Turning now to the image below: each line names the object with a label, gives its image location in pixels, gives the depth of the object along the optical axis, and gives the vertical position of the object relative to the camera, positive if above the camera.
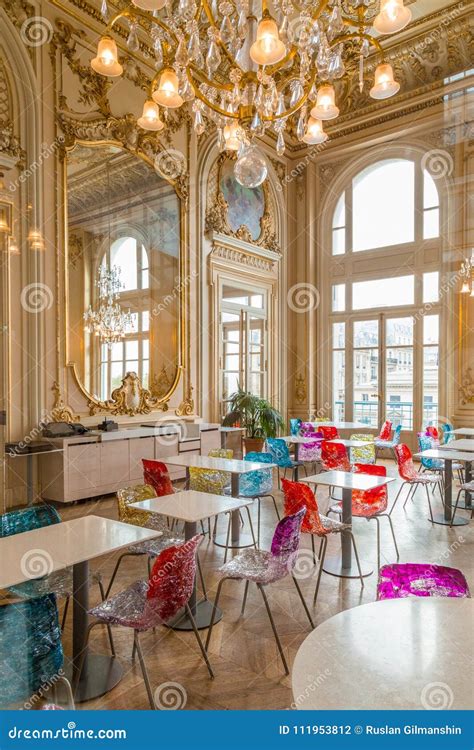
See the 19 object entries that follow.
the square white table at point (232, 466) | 4.34 -0.90
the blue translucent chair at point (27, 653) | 2.02 -1.24
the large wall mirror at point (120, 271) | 6.36 +1.52
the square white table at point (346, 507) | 3.83 -1.15
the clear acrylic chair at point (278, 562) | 2.78 -1.16
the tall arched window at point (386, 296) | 9.25 +1.61
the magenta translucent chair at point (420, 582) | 2.02 -0.93
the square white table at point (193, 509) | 2.97 -0.90
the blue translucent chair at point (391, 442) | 7.46 -1.16
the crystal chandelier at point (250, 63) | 3.04 +2.20
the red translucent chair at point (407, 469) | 5.26 -1.12
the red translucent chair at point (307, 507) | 3.57 -1.04
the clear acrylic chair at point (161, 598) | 2.25 -1.12
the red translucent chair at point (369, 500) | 4.13 -1.18
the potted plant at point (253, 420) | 8.49 -0.87
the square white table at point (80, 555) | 2.21 -0.90
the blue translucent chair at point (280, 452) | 6.27 -1.07
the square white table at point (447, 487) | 5.23 -1.32
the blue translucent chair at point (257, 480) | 4.98 -1.16
